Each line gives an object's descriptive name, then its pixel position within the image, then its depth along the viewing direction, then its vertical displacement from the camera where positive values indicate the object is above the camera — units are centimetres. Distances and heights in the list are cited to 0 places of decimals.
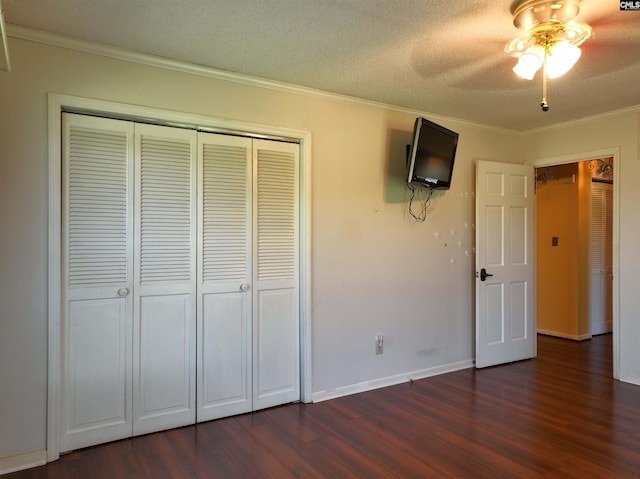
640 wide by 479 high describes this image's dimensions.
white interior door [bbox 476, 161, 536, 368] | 419 -21
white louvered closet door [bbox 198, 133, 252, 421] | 295 -24
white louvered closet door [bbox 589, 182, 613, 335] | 557 -20
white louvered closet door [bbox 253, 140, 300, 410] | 315 -25
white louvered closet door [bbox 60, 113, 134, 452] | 253 -23
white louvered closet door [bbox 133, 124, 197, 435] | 274 -25
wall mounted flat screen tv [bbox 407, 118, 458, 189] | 345 +71
